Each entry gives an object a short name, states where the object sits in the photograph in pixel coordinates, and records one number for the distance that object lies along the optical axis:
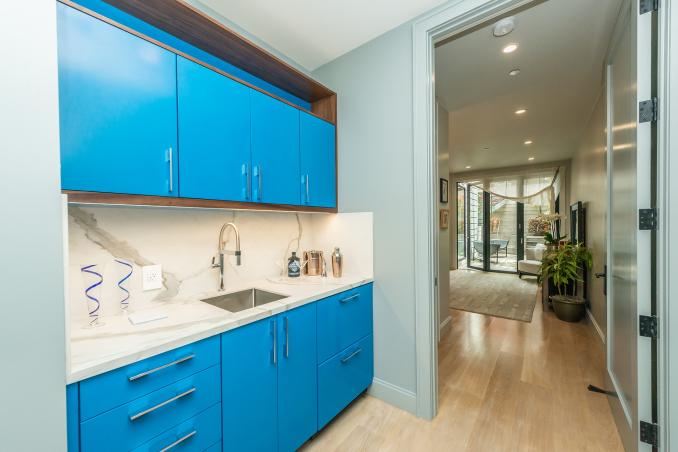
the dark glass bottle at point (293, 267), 2.25
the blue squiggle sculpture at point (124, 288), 1.44
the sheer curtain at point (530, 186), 6.93
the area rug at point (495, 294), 4.31
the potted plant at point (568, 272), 3.74
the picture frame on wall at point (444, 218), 3.54
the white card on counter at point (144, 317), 1.29
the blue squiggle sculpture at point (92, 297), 1.31
